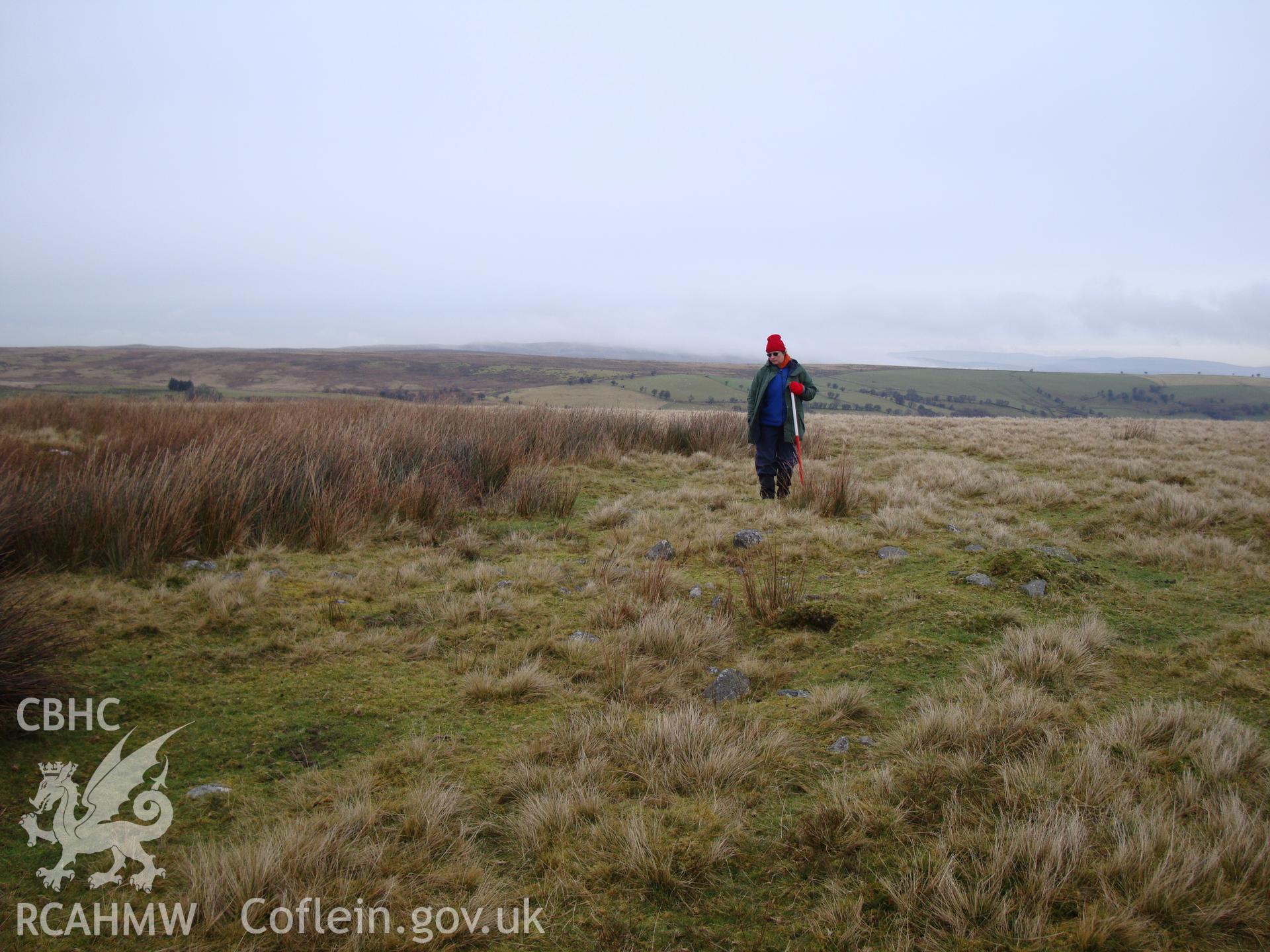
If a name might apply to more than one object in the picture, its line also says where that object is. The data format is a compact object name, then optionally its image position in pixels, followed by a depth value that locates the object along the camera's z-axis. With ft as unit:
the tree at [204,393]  89.01
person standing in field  27.30
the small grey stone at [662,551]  19.52
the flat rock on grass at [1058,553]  18.20
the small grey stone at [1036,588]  15.52
